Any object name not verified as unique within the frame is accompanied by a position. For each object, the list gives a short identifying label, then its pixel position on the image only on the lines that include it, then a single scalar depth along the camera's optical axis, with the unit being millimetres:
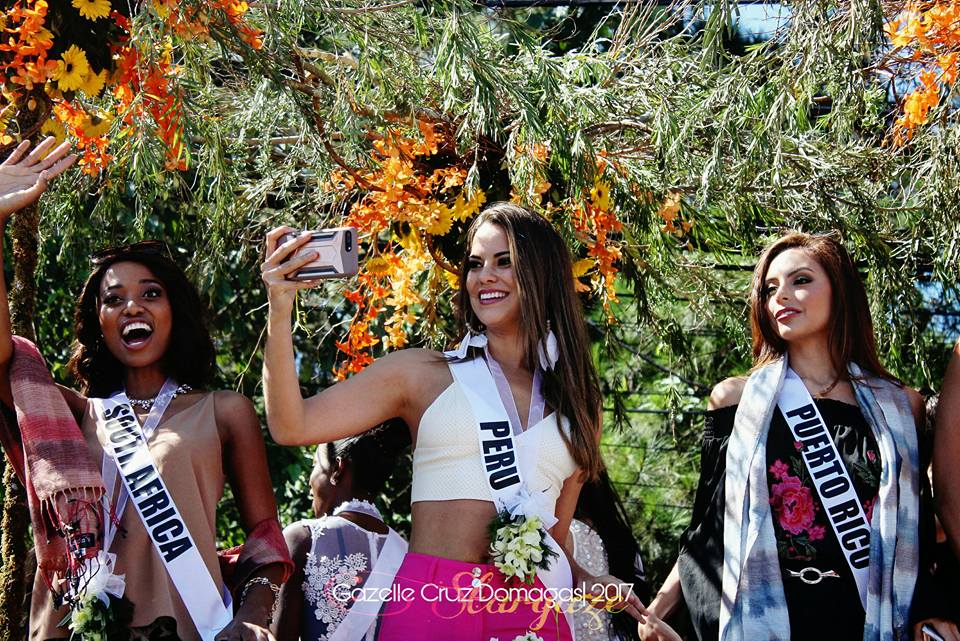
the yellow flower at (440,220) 3443
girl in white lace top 3236
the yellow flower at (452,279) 3690
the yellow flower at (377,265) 3637
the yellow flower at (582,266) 3500
